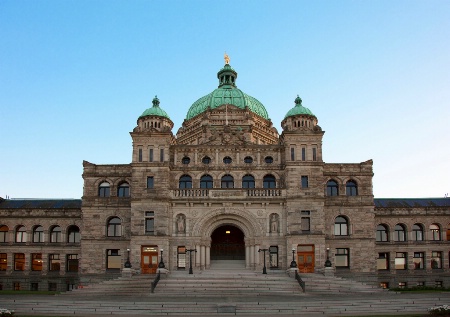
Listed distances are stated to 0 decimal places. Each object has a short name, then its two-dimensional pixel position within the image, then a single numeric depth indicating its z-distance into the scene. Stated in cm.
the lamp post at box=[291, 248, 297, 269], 5316
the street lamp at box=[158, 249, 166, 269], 5316
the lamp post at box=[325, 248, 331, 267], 5450
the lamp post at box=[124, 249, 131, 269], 5381
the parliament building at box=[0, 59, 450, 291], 5762
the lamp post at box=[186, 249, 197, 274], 5460
